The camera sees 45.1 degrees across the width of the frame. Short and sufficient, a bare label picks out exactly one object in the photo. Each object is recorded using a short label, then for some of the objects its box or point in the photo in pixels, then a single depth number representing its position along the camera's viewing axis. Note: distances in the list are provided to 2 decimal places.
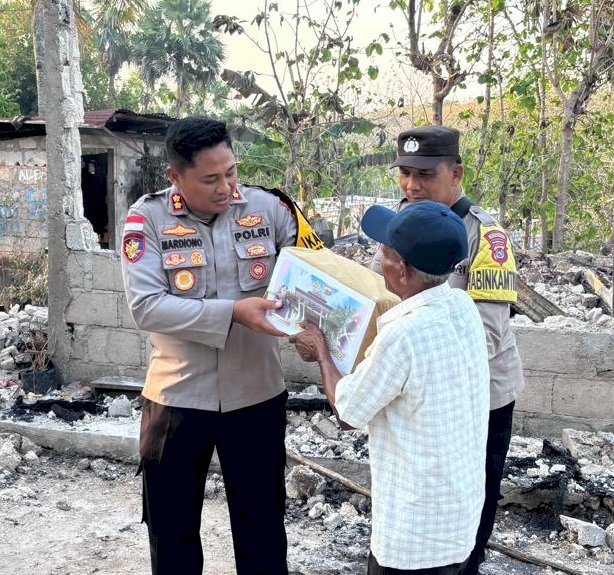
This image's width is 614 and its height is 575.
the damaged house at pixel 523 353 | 4.65
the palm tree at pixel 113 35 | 21.98
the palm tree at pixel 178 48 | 36.53
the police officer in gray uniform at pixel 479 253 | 2.54
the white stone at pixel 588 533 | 3.77
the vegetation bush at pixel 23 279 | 9.07
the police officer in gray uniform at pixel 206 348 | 2.33
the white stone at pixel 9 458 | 4.68
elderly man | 1.80
